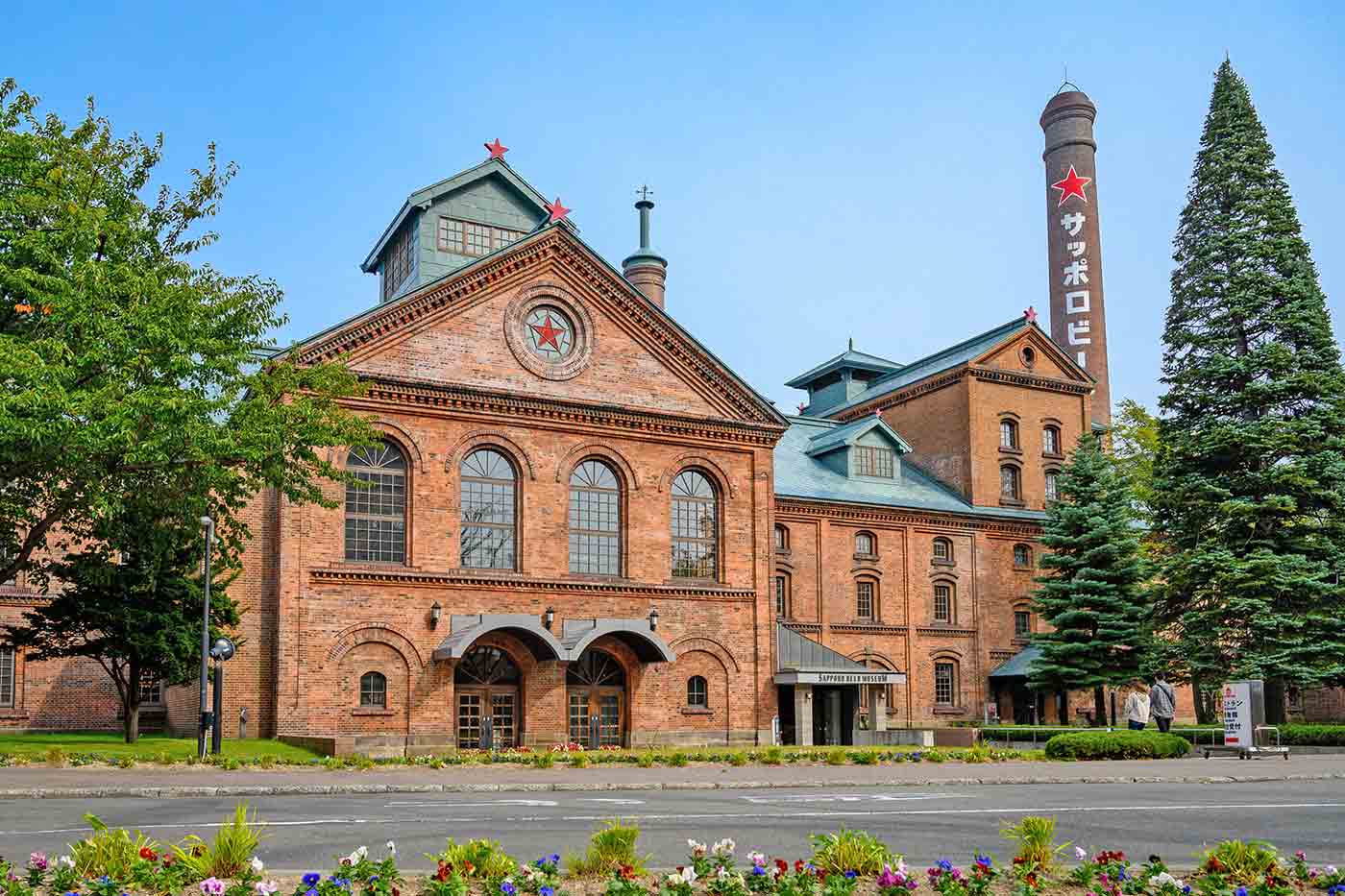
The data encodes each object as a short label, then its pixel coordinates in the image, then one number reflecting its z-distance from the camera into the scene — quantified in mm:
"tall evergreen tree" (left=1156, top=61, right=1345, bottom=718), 35625
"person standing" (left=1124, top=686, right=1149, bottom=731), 30062
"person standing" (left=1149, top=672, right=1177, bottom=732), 29609
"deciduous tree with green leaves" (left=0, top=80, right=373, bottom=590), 23094
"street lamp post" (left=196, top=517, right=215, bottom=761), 26281
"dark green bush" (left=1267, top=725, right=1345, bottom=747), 31094
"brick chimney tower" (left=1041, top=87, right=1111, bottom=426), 70688
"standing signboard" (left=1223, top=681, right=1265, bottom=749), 28406
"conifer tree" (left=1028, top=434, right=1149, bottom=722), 42438
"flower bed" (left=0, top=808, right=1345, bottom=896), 8086
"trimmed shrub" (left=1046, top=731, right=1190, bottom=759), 26609
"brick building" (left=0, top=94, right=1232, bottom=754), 32656
